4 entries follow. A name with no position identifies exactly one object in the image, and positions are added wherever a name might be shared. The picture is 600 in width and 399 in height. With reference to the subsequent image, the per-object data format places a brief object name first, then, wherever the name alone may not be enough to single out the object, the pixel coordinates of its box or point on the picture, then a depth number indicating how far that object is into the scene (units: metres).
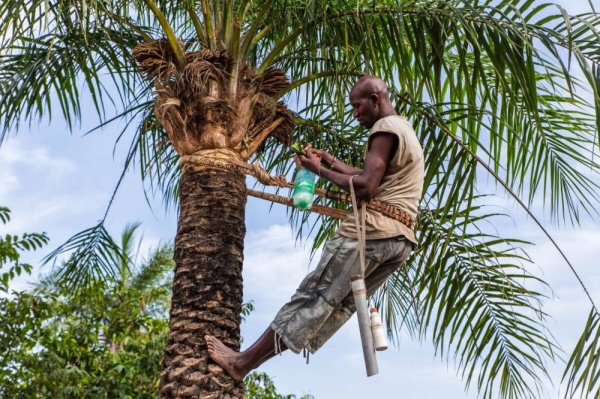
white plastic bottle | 3.97
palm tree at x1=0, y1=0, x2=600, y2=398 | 5.05
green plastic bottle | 4.49
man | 4.20
